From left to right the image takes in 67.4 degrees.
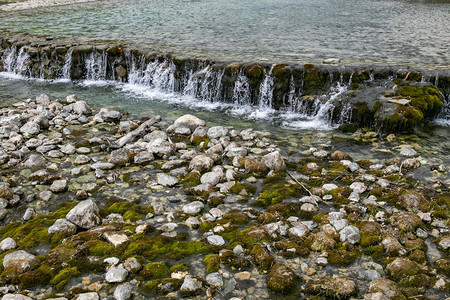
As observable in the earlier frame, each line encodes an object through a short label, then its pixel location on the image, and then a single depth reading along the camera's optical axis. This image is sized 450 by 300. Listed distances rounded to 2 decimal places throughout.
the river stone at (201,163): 7.85
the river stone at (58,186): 7.17
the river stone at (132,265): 4.90
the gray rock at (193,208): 6.31
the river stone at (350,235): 5.37
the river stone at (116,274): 4.71
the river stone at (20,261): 4.89
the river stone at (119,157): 8.20
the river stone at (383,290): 4.24
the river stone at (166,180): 7.33
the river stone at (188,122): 10.38
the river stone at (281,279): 4.56
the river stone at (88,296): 4.35
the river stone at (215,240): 5.48
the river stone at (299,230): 5.57
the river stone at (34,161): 8.28
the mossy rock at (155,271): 4.82
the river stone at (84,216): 5.91
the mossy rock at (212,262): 4.89
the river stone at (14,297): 4.28
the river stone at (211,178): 7.32
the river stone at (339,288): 4.38
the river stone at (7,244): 5.41
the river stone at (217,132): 9.59
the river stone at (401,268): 4.65
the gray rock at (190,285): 4.50
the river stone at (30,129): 10.05
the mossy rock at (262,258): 4.94
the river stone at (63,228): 5.74
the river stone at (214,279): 4.65
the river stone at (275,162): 7.75
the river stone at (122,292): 4.42
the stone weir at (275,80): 10.42
